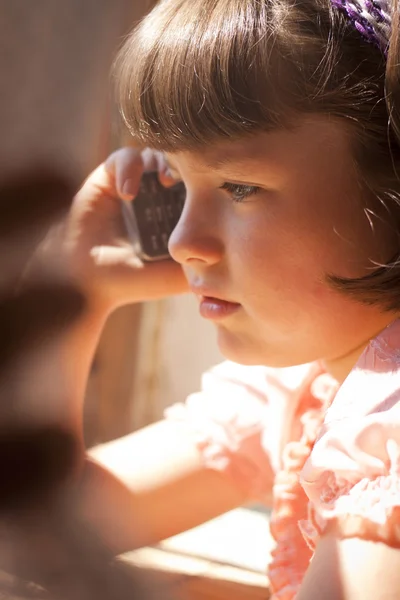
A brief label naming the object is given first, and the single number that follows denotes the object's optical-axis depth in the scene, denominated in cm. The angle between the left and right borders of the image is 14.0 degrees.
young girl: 71
